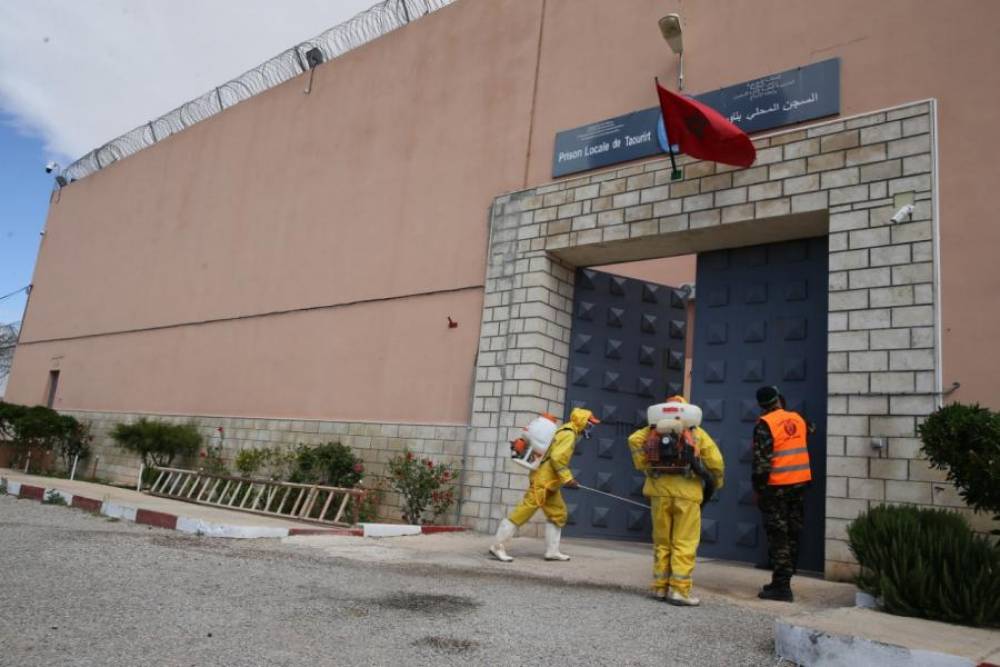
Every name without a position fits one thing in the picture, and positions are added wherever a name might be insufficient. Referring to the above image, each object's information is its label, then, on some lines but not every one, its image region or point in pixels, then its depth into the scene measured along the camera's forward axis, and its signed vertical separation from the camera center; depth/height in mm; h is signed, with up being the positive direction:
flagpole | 8362 +3465
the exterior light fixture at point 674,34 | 8570 +5056
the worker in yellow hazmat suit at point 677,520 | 5438 -147
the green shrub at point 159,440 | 13297 +80
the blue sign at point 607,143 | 9039 +4094
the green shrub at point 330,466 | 10367 -42
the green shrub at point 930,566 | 4402 -240
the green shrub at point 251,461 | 11875 -94
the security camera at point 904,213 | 6949 +2684
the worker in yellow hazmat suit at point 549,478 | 7184 +71
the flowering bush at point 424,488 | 9531 -184
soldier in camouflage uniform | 5766 +187
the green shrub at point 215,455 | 12602 -81
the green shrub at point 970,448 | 4465 +465
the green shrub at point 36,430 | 15070 +56
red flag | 7777 +3638
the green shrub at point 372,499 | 9984 -404
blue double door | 7941 +1547
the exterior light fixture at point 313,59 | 14062 +7088
